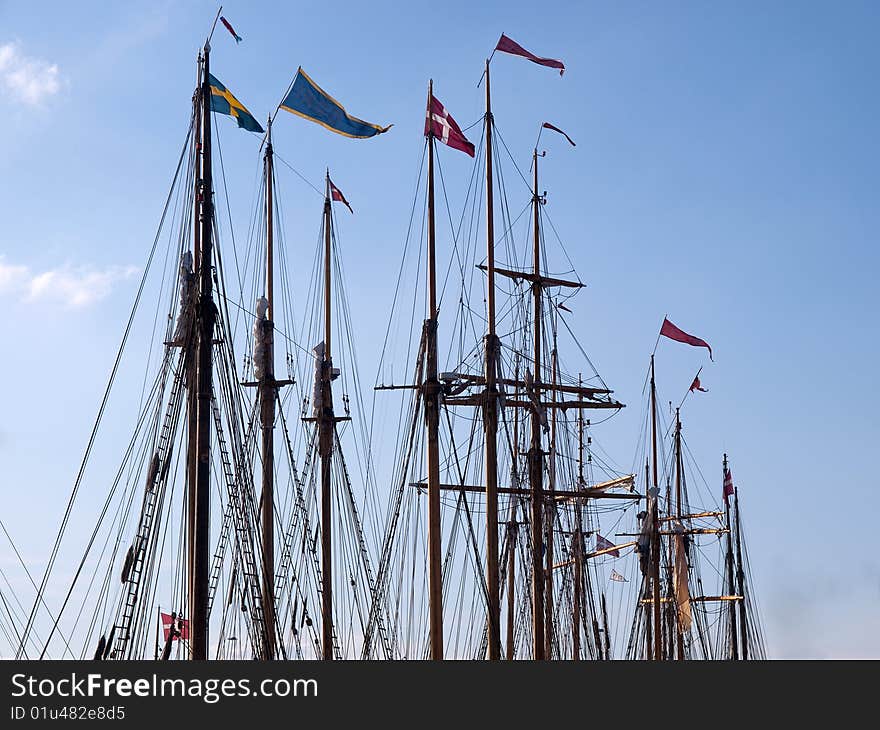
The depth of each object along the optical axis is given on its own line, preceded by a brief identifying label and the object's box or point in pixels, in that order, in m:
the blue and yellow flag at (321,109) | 50.44
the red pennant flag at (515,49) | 56.31
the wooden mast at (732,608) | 102.36
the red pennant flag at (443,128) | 56.62
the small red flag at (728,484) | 97.44
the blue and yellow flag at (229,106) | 45.16
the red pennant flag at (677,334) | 73.38
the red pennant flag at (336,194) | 63.62
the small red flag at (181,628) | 38.47
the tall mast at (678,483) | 89.06
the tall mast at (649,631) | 101.12
